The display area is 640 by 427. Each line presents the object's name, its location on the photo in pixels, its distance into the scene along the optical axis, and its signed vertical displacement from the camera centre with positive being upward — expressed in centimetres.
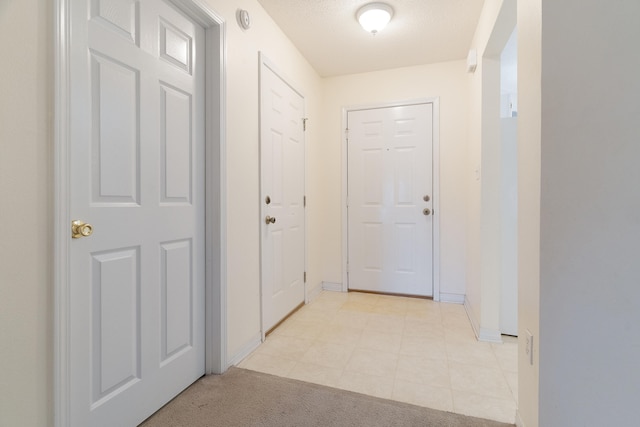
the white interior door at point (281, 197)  225 +12
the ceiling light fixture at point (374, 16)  213 +141
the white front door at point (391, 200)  314 +12
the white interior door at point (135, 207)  111 +2
